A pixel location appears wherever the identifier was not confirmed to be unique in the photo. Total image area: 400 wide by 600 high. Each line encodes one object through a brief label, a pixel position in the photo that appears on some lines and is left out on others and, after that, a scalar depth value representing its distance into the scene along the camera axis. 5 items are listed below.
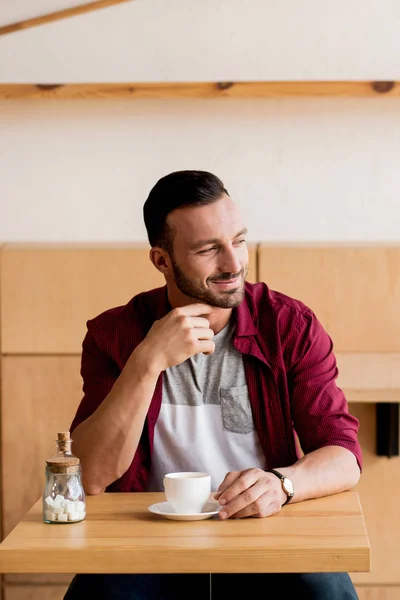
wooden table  2.20
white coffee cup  2.38
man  2.68
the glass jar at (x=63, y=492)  2.38
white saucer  2.37
